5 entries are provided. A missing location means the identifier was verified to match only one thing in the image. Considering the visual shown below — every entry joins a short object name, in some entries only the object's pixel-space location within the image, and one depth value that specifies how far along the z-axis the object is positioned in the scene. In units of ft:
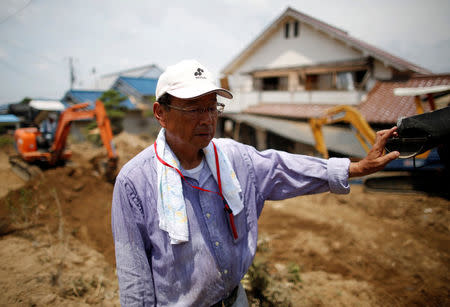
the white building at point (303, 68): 36.88
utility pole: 86.58
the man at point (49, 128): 28.86
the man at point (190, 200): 4.20
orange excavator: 24.76
